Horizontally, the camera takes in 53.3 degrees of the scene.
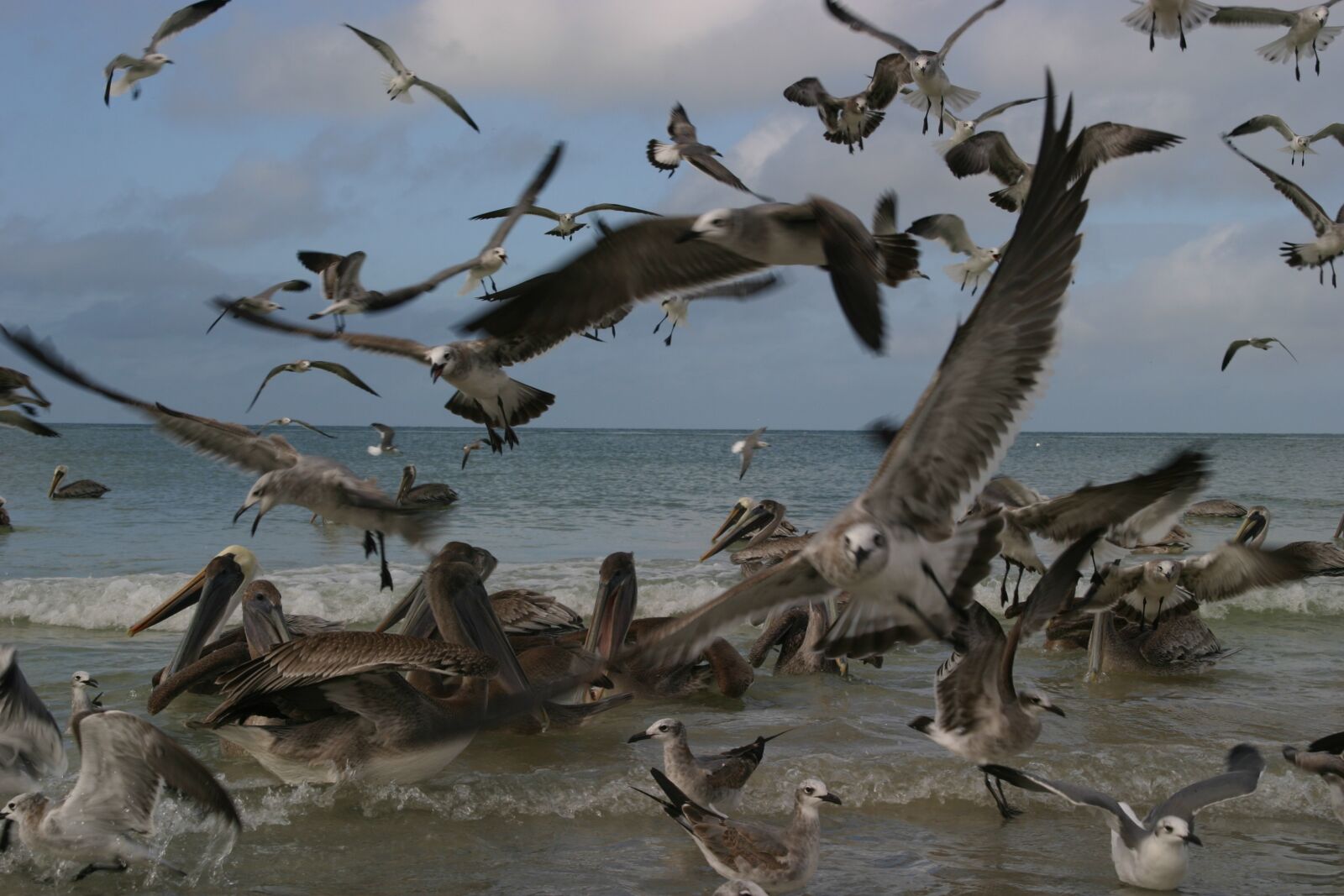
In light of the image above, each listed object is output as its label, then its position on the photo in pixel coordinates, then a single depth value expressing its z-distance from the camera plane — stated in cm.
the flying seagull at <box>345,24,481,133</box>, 1330
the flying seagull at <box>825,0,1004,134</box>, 1227
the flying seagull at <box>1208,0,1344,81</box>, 1397
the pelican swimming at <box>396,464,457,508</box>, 2220
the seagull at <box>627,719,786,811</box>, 537
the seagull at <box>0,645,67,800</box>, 497
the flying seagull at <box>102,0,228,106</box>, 1287
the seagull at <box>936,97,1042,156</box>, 1320
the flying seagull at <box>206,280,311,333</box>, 1000
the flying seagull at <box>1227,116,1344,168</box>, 1549
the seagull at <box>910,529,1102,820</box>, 538
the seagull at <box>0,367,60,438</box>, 909
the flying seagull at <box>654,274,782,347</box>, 674
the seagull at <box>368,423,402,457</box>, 2688
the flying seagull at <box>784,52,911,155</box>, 1226
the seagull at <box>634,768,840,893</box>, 449
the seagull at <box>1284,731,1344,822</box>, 520
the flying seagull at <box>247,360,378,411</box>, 1014
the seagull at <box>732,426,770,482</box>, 2364
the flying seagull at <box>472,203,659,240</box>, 1080
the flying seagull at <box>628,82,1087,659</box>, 441
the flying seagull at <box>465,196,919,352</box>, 555
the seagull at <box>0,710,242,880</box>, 441
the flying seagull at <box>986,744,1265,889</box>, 451
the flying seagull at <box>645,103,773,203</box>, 884
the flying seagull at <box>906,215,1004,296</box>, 1434
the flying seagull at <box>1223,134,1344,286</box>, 1462
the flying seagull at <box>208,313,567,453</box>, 777
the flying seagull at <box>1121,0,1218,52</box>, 1273
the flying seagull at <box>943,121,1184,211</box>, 1360
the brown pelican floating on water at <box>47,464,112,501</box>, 2367
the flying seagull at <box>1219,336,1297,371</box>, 1791
